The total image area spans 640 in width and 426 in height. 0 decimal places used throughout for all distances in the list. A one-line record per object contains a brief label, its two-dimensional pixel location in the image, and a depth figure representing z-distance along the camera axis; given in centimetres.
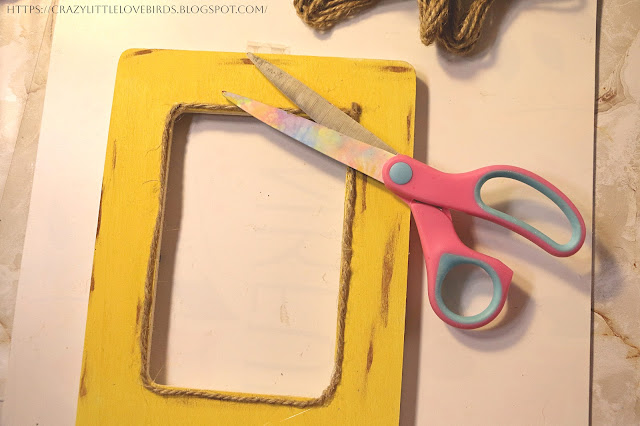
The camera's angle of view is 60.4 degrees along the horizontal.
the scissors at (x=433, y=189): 50
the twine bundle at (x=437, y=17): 54
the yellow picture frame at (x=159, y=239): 51
